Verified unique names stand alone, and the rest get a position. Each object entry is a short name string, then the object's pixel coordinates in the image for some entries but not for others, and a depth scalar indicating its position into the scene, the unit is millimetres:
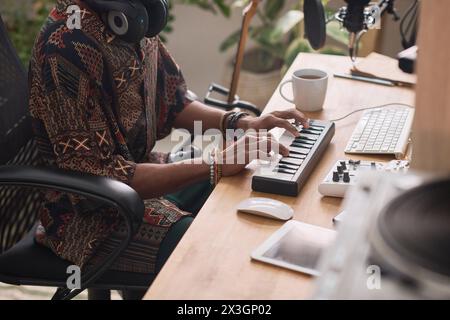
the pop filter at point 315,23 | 1782
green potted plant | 3090
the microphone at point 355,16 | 1857
